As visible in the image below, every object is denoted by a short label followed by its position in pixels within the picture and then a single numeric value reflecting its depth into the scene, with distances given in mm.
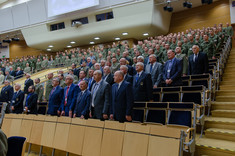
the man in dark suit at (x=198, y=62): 3526
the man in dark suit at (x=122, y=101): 2305
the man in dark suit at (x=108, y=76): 3281
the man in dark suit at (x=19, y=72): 7684
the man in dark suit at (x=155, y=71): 3418
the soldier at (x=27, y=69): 8352
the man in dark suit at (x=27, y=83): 4918
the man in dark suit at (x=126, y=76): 3147
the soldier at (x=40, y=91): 4784
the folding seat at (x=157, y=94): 3139
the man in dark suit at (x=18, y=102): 3801
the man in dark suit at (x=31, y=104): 3613
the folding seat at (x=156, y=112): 2521
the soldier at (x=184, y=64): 3951
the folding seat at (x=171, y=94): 2965
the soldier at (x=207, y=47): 4516
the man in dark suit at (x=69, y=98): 3039
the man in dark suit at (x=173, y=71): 3250
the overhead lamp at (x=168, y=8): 7339
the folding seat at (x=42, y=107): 3712
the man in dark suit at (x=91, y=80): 3574
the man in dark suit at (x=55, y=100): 3217
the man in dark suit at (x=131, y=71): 3875
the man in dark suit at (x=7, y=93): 4659
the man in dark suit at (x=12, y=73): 7696
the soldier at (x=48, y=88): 4677
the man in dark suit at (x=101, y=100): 2501
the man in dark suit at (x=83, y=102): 2752
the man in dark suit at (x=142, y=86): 2797
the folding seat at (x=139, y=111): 2652
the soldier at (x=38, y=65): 8828
